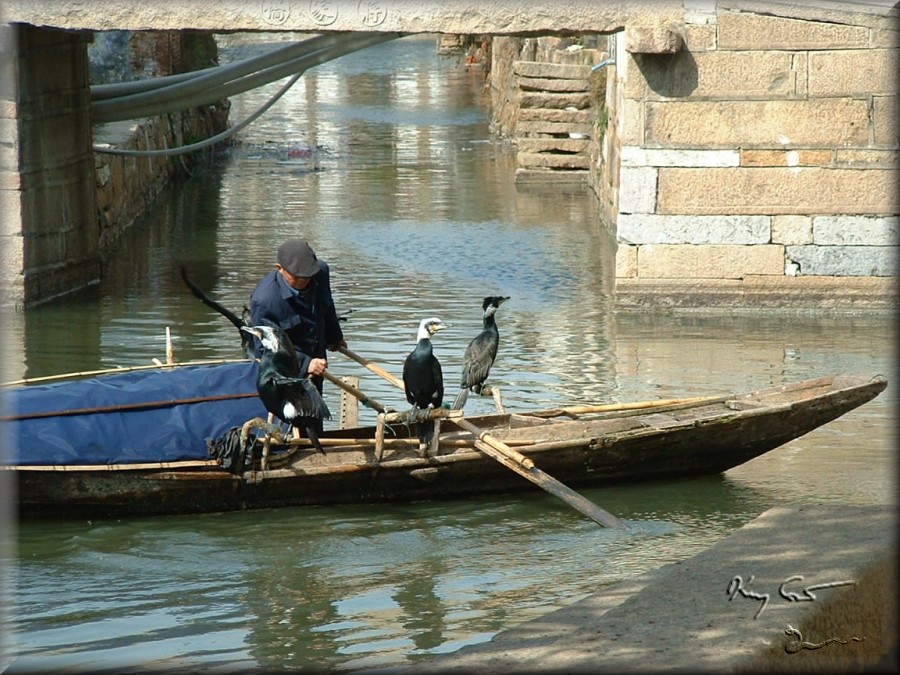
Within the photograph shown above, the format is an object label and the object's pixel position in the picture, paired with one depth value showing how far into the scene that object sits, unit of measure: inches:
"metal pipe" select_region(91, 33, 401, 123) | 1017.5
